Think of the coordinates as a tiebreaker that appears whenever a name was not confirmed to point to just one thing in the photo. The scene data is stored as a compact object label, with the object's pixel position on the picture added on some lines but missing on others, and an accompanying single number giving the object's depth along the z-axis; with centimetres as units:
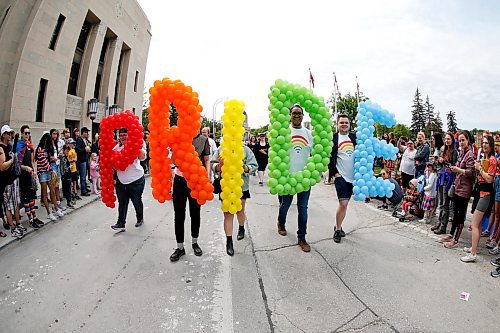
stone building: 1256
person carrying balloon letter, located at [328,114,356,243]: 473
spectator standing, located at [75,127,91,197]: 797
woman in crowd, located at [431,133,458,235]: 516
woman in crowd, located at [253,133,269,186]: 1057
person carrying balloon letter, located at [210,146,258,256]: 422
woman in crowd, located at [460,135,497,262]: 413
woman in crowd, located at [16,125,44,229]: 519
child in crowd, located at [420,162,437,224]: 596
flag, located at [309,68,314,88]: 1449
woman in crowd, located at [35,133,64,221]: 574
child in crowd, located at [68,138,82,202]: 717
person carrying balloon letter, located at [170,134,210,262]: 408
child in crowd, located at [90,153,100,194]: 842
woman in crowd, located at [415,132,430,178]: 659
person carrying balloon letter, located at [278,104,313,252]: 443
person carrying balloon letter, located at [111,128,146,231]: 514
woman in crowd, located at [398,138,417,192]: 704
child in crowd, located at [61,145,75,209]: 692
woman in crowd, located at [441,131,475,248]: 455
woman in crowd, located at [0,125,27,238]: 462
